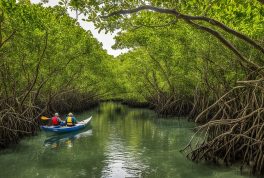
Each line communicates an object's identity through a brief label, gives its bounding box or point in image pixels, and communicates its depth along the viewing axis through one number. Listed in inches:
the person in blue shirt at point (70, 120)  688.4
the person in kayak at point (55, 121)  678.8
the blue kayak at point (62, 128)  642.2
